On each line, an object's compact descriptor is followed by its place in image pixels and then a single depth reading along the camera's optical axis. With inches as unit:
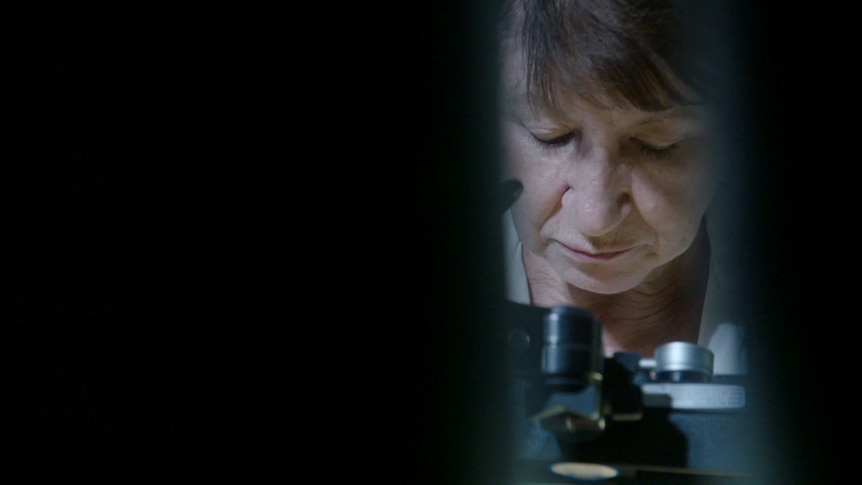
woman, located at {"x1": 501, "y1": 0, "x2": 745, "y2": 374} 57.3
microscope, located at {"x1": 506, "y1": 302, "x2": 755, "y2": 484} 49.9
